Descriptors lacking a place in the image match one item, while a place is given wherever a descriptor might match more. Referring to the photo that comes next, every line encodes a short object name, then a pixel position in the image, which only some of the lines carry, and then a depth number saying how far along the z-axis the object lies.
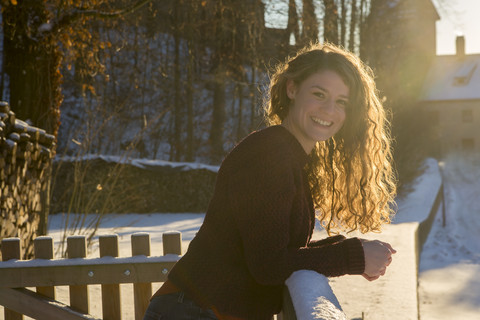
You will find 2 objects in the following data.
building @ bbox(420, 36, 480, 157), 47.16
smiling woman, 1.78
